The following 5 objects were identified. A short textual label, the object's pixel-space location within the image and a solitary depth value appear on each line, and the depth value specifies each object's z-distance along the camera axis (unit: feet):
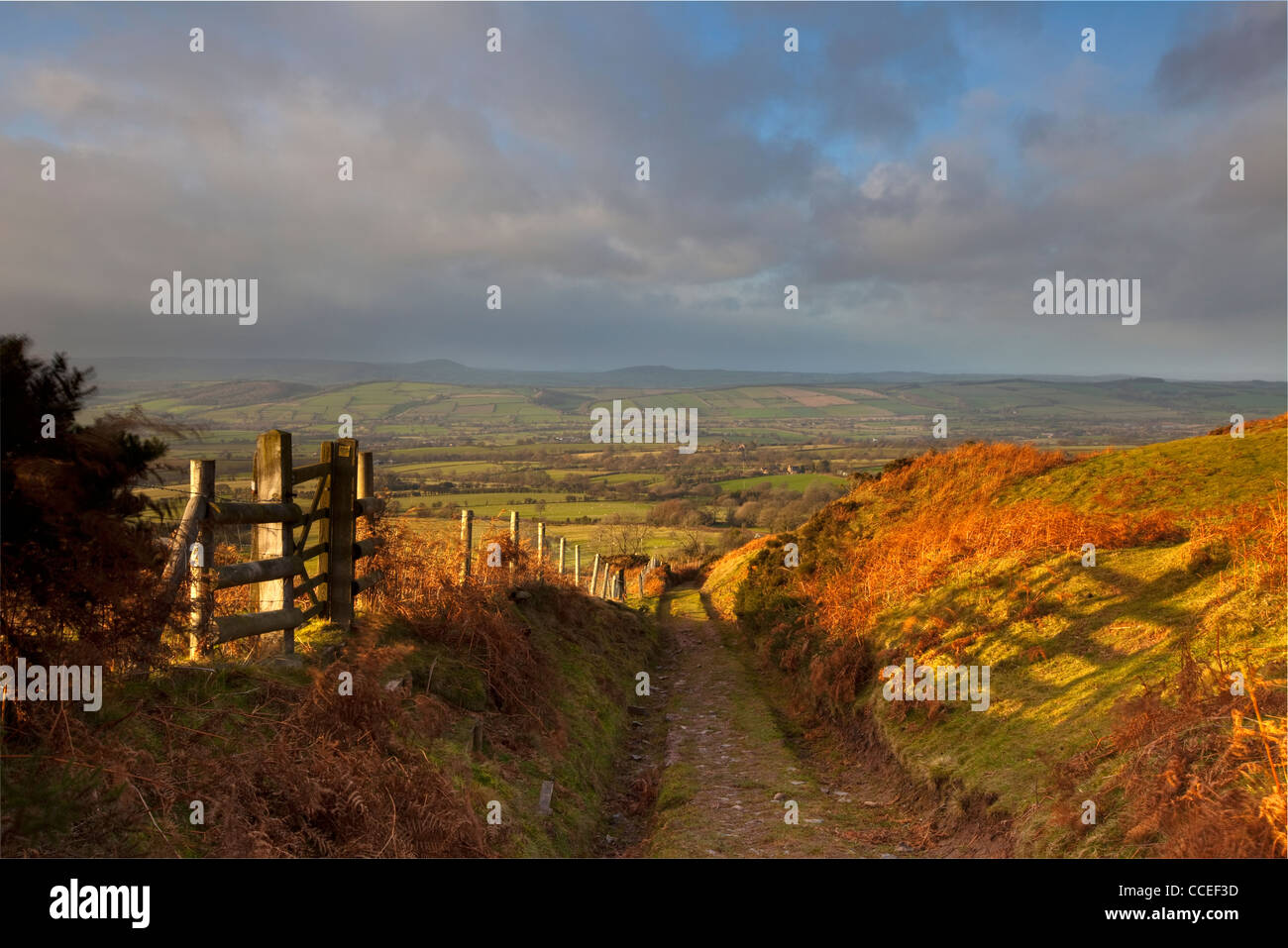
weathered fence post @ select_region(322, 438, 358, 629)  32.35
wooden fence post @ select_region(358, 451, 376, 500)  34.96
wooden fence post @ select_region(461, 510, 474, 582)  46.01
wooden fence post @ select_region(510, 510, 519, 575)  54.83
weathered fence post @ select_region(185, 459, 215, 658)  21.49
